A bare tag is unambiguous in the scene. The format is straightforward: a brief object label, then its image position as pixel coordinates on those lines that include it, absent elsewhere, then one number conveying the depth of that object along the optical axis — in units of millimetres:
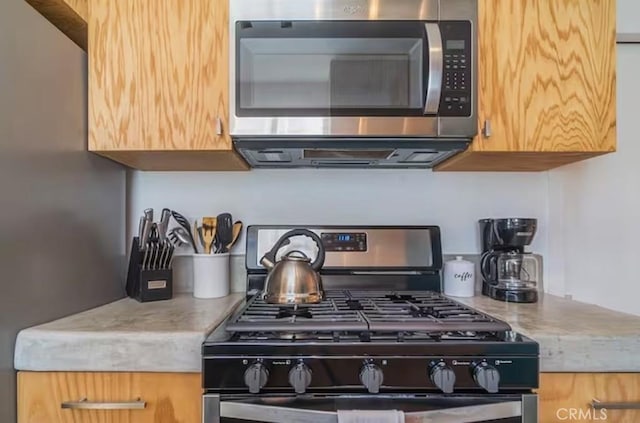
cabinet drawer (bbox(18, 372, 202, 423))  908
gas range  870
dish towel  851
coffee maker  1368
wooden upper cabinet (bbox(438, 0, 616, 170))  1204
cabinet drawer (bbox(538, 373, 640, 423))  915
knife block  1344
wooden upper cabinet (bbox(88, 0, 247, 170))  1203
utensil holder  1429
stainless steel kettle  1196
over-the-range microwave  1202
